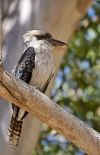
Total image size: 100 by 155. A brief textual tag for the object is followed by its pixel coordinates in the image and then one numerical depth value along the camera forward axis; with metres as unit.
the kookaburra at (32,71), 5.44
